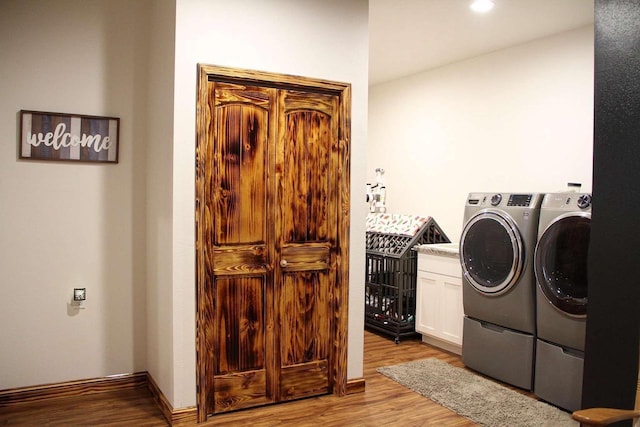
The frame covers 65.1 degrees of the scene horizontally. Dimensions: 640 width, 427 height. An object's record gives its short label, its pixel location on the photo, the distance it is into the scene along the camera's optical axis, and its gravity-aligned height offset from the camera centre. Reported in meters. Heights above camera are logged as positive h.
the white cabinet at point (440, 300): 4.28 -0.80
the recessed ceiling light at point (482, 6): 3.66 +1.53
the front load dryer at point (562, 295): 3.14 -0.54
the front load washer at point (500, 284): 3.50 -0.53
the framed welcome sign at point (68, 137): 3.18 +0.45
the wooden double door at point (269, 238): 3.00 -0.19
